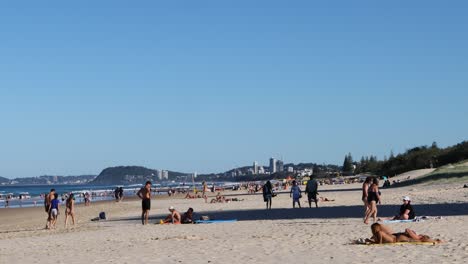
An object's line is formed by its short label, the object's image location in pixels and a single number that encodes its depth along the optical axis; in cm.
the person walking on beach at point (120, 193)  6165
